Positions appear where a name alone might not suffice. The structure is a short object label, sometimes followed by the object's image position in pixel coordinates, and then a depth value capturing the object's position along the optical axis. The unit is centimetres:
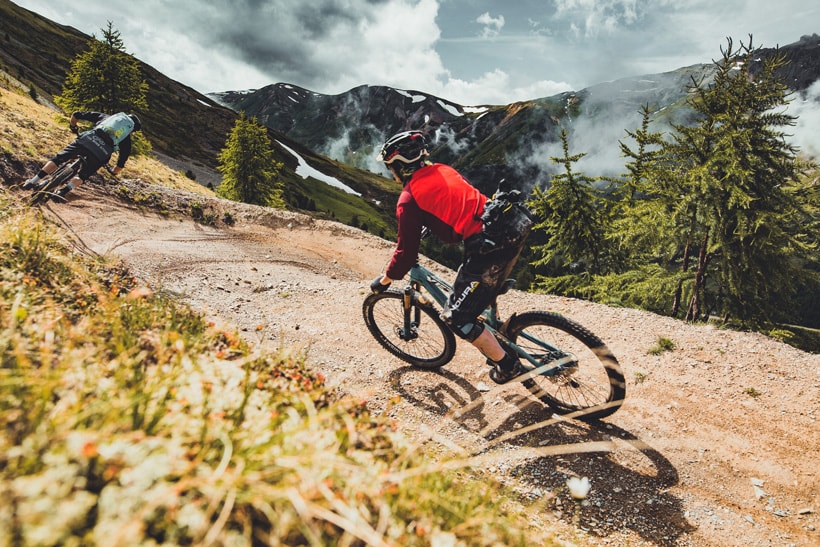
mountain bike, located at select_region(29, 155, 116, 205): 1041
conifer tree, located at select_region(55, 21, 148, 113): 2961
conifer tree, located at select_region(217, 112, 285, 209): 3694
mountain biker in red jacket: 516
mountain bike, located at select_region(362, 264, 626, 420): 541
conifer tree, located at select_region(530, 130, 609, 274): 1842
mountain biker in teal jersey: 1038
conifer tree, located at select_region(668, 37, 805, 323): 1245
